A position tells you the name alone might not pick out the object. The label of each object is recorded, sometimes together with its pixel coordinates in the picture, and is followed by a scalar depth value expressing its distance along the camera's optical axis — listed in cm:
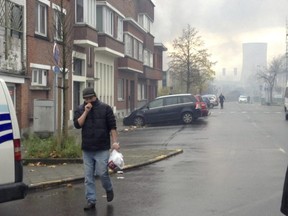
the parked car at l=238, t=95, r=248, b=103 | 10265
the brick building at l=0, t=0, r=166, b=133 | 1938
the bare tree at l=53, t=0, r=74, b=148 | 1287
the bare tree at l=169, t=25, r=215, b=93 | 5778
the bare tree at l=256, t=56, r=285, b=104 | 8196
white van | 665
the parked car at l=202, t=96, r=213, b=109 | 5431
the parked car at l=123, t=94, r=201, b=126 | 2847
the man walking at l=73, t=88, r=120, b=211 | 775
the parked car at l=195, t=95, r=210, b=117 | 2897
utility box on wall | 1800
